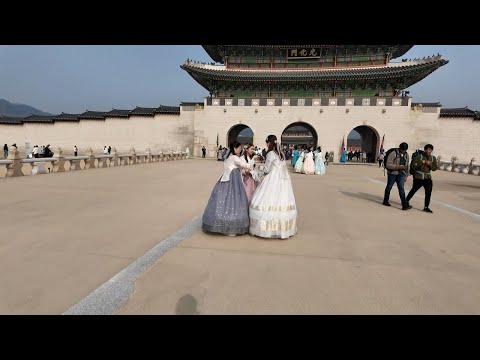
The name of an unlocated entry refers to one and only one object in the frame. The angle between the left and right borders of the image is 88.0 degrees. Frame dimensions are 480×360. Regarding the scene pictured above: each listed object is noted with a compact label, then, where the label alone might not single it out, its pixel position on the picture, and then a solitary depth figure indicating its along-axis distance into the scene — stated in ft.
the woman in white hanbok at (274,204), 11.55
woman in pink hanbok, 13.32
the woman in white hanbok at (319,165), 43.03
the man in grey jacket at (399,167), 18.21
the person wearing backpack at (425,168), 17.47
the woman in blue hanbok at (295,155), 50.39
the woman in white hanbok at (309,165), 43.60
